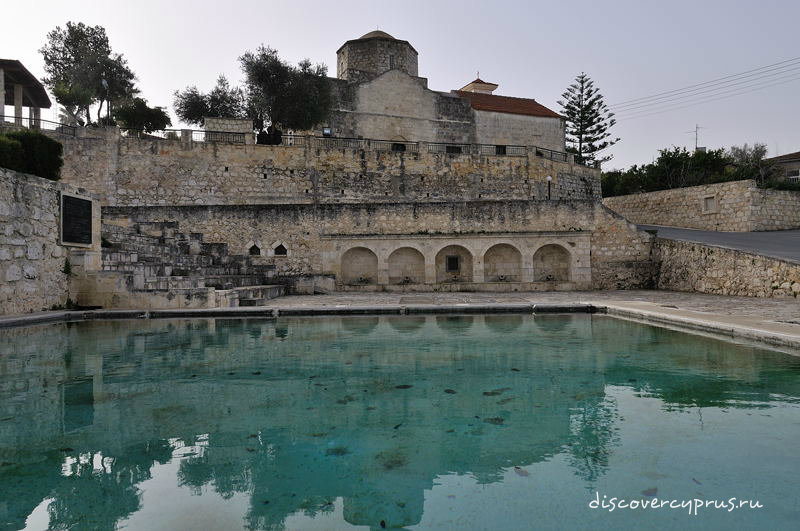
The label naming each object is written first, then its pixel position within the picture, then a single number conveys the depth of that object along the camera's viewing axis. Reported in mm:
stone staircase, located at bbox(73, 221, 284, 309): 10242
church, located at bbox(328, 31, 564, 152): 33594
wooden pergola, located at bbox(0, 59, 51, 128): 24416
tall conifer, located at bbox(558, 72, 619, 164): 43656
